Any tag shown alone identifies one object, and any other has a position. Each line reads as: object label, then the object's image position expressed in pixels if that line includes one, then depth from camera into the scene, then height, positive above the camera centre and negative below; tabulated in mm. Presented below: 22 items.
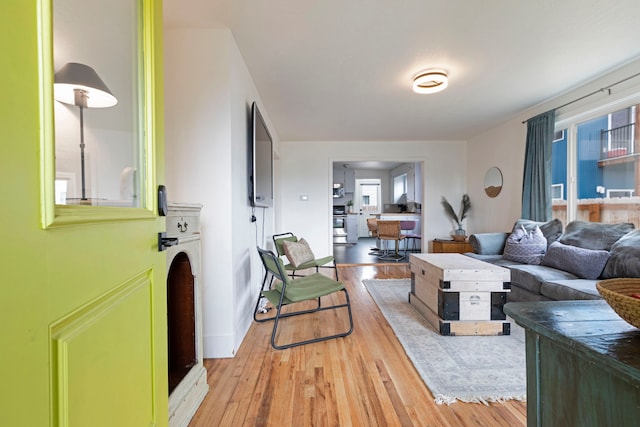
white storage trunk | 2086 -718
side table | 4340 -607
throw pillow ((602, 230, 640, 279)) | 1967 -381
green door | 372 -58
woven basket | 516 -193
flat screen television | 2350 +494
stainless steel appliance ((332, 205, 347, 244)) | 8367 -406
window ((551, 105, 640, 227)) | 2502 +427
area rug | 1452 -994
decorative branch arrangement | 4934 +0
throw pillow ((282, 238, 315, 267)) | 3033 -489
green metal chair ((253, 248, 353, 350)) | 1968 -636
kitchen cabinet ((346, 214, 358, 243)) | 8234 -567
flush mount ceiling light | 2461 +1234
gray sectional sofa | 2021 -459
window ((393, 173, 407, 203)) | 8468 +772
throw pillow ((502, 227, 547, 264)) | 2855 -411
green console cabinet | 491 -335
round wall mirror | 4248 +462
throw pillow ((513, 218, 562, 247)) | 2887 -203
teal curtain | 3207 +511
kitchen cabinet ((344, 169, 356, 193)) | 9094 +1033
